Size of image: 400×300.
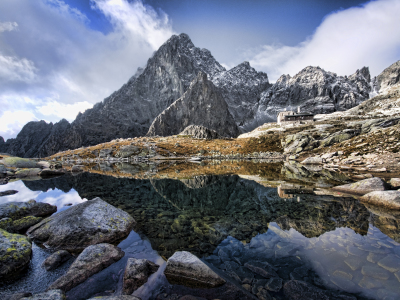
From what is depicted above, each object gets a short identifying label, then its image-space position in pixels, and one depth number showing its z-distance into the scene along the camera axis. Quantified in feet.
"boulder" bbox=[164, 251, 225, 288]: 16.39
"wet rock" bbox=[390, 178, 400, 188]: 45.99
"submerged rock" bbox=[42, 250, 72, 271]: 19.18
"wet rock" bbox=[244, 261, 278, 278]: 17.87
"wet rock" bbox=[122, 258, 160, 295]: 15.97
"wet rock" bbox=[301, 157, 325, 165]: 128.06
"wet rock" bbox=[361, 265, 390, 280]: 16.72
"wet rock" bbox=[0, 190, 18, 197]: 52.69
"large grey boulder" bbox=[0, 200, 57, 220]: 30.37
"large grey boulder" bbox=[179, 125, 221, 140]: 367.80
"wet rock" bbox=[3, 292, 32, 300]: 13.45
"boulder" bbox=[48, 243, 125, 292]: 15.96
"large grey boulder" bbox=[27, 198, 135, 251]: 24.21
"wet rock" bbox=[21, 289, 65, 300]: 12.18
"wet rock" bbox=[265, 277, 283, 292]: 15.90
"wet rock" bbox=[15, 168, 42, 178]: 92.54
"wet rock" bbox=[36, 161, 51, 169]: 130.82
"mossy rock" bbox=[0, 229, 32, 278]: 17.78
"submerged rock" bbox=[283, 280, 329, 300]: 14.75
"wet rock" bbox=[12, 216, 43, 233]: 27.45
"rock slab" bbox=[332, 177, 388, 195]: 42.11
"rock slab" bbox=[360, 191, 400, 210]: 33.57
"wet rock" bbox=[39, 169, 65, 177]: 95.04
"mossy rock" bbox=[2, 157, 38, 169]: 121.39
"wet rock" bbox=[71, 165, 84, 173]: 112.74
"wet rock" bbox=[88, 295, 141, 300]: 13.43
